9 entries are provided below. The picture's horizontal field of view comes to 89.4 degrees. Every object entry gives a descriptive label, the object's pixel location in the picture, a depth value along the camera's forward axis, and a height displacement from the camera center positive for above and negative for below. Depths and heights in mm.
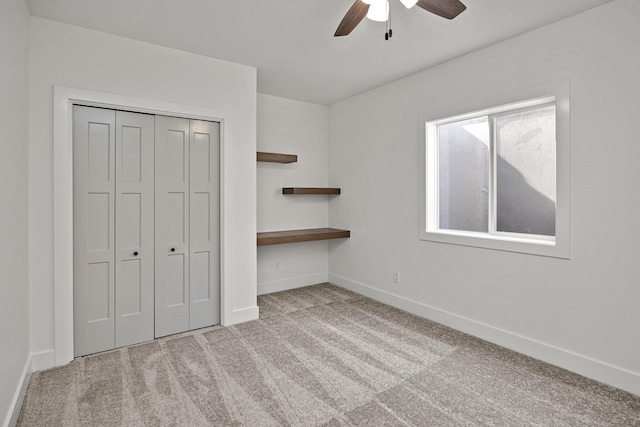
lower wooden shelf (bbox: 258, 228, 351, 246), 3784 -264
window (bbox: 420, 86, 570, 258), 2504 +332
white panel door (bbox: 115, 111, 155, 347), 2791 -123
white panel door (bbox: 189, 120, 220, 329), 3156 -102
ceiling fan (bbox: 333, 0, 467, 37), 1870 +1238
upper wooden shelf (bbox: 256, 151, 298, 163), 3903 +714
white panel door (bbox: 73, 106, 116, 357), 2619 -115
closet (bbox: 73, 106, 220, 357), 2660 -107
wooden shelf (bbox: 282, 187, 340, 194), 4316 +332
